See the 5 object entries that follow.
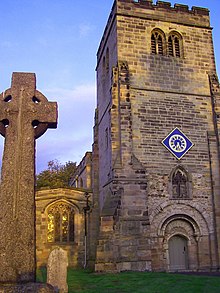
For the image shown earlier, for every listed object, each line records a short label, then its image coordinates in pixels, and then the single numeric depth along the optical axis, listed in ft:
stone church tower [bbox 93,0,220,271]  52.68
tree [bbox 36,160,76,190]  123.75
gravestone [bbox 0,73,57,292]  14.47
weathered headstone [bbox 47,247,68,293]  30.78
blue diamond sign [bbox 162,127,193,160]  59.99
